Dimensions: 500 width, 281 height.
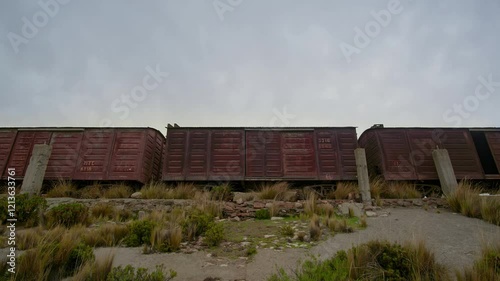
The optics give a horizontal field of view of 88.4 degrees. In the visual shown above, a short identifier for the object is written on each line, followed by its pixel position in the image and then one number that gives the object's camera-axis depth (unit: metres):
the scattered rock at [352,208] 7.94
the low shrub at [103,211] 7.81
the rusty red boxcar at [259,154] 11.68
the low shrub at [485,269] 3.15
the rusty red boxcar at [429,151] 11.39
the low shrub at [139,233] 5.35
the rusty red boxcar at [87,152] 11.58
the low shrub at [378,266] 3.46
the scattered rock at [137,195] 9.95
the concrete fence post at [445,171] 9.69
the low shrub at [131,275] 3.39
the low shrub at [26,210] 6.79
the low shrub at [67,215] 6.58
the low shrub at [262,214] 7.92
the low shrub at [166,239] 5.02
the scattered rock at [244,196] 9.20
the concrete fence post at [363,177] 9.22
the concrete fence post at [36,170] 9.45
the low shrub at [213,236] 5.35
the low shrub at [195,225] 5.77
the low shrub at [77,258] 3.98
